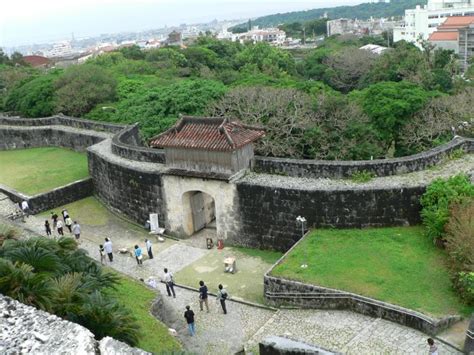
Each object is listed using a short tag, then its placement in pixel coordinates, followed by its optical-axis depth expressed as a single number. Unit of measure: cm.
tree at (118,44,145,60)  6419
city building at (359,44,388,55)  6931
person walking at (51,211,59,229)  2148
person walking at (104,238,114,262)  1872
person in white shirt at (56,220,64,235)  2077
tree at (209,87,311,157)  2595
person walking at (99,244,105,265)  1860
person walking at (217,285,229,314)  1510
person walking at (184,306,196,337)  1395
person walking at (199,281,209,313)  1509
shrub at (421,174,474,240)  1541
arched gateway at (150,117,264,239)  1894
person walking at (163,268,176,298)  1616
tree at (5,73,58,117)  3678
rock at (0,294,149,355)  775
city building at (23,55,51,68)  8627
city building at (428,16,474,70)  6625
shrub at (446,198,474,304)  1280
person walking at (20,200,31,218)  2322
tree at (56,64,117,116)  3550
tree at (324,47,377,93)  5431
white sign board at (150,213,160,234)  2114
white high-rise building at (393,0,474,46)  8606
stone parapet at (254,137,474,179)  1794
